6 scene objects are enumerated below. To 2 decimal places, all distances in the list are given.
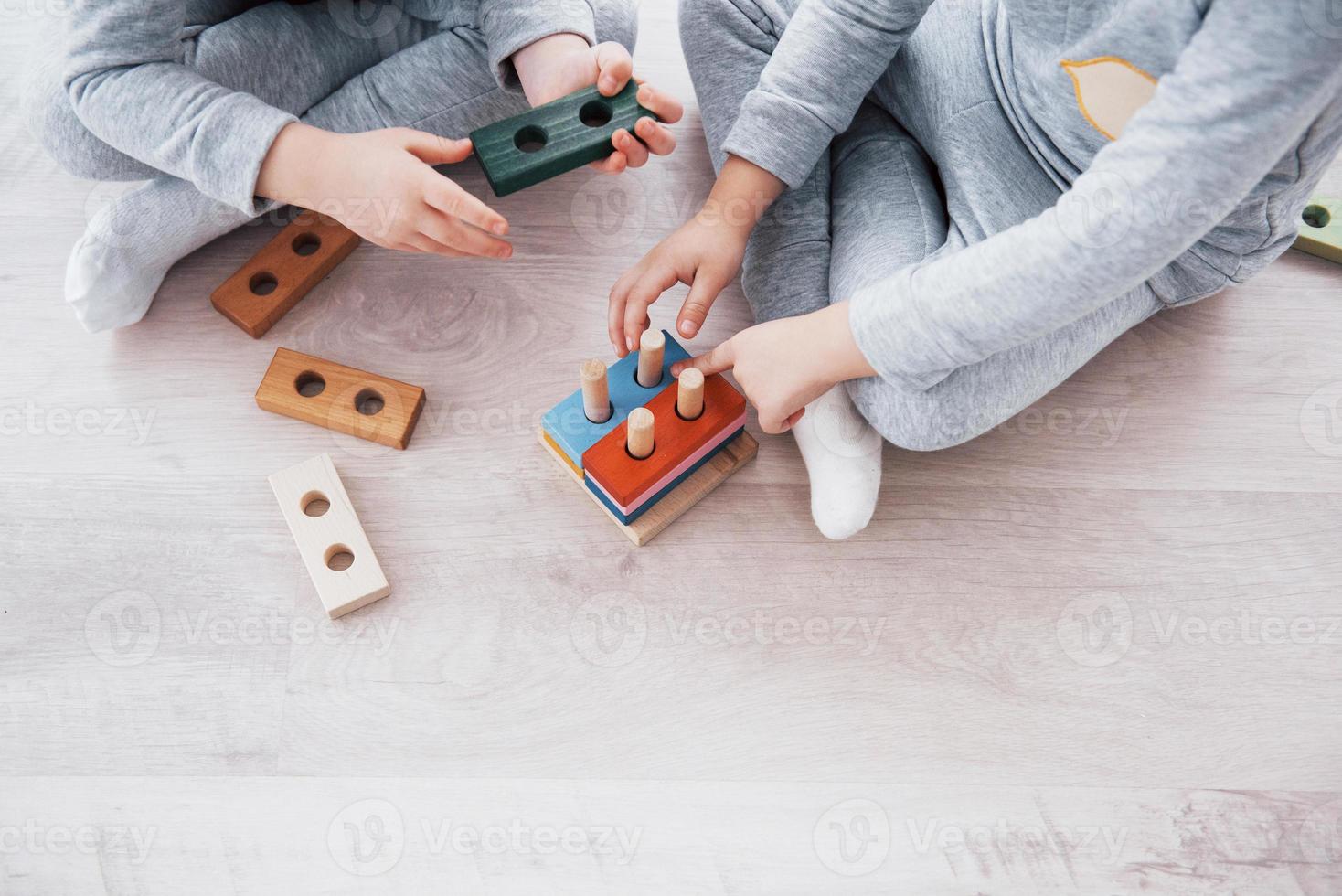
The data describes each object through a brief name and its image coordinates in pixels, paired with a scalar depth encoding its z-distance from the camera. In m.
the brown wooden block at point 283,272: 0.87
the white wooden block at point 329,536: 0.77
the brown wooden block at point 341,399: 0.83
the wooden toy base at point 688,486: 0.80
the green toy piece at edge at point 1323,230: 0.94
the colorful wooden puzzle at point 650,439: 0.75
